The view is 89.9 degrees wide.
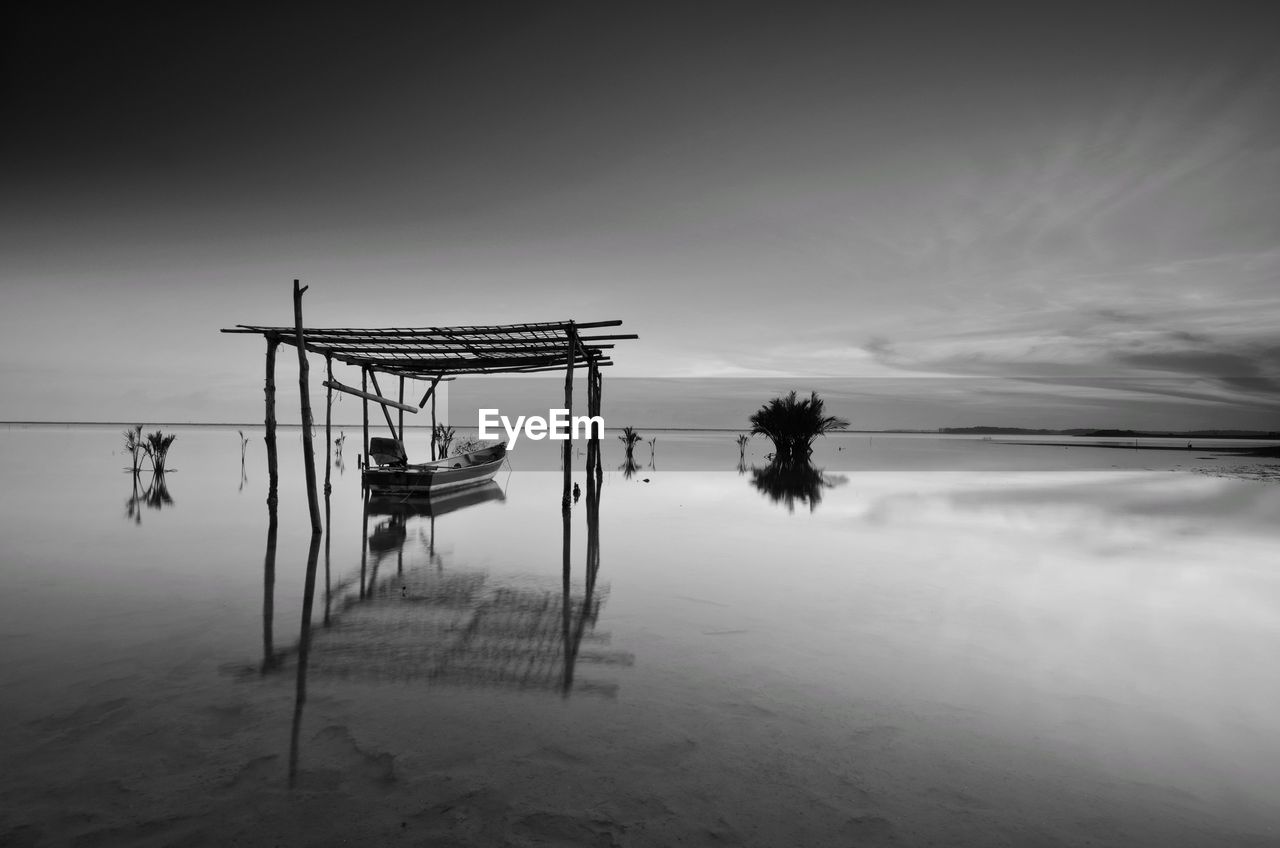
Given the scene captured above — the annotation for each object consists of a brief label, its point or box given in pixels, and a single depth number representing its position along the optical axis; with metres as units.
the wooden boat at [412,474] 15.45
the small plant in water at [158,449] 20.81
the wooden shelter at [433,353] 12.73
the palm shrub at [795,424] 30.94
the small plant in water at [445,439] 26.41
